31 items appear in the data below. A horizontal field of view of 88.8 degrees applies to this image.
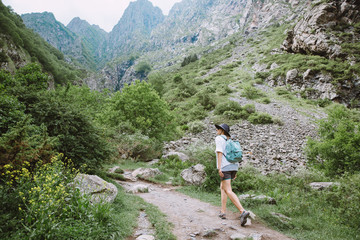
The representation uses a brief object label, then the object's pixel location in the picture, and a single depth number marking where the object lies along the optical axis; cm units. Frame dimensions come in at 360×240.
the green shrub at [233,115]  1948
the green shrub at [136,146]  1298
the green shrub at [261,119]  1719
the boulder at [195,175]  833
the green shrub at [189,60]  7656
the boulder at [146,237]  345
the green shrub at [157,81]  4141
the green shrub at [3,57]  3033
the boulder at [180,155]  1256
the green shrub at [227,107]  2077
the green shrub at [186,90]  3272
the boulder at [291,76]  2831
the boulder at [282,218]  448
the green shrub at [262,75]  3425
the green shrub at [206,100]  2506
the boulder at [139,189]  729
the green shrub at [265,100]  2359
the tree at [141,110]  1538
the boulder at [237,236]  355
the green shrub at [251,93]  2658
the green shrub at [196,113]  2228
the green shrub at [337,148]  756
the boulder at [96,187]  446
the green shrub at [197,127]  1878
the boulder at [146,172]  978
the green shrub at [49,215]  273
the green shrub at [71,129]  622
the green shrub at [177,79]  4547
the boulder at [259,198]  573
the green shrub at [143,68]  11145
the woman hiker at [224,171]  444
